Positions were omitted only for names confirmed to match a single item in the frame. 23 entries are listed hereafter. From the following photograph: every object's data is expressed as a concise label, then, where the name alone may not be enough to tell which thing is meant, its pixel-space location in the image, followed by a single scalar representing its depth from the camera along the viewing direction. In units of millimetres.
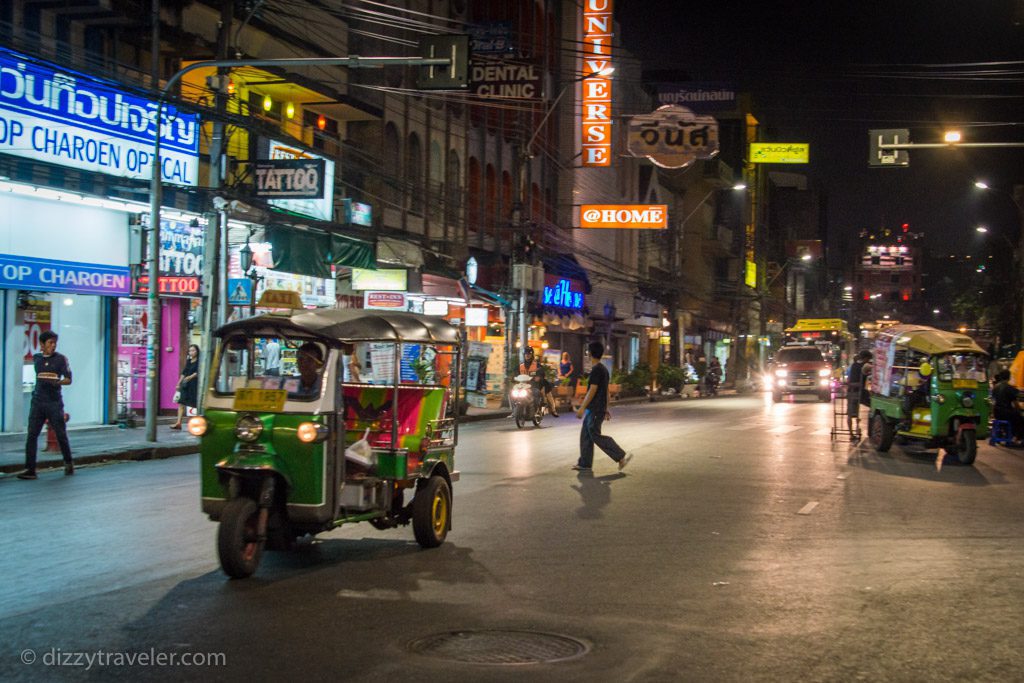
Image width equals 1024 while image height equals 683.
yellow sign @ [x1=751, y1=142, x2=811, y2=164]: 60812
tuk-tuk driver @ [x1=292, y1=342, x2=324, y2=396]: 8953
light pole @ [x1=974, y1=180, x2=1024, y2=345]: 41391
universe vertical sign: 46156
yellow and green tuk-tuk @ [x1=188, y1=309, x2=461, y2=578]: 8609
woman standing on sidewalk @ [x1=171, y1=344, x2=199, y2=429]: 22156
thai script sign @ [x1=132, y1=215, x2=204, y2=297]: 23828
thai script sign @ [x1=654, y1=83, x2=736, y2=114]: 51531
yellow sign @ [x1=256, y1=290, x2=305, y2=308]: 22064
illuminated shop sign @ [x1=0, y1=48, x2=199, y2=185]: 19312
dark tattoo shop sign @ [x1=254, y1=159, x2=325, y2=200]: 23750
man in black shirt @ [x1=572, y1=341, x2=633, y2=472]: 16766
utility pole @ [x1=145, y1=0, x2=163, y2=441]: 20375
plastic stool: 25641
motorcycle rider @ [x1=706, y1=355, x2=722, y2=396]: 55625
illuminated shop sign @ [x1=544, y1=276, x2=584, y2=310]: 46691
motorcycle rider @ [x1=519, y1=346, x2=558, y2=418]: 27953
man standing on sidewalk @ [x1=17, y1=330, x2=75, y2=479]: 15453
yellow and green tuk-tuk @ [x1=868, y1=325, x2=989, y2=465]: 19969
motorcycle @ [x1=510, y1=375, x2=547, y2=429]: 26922
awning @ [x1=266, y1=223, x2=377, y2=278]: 26625
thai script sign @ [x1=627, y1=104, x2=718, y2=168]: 37969
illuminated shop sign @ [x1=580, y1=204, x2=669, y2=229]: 43781
